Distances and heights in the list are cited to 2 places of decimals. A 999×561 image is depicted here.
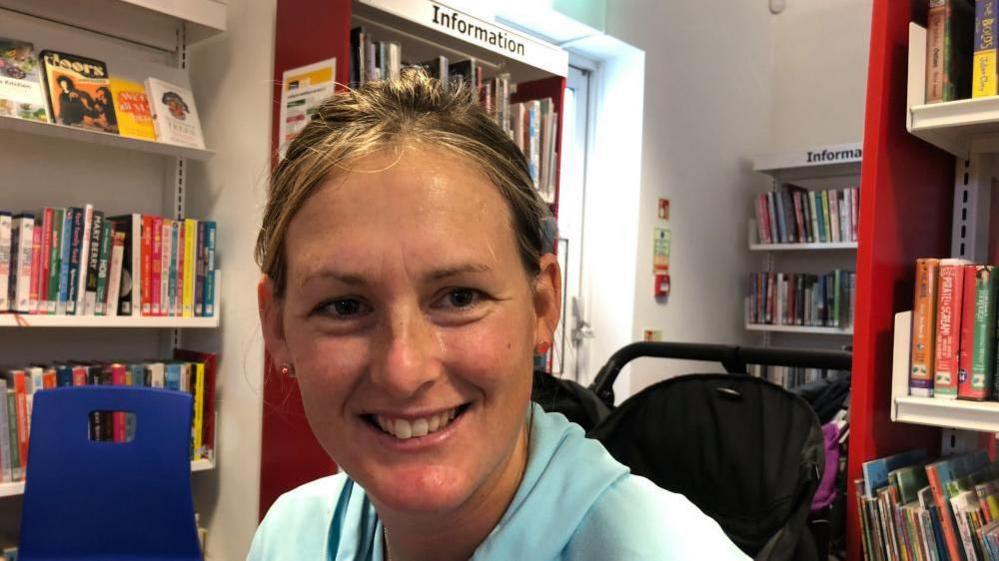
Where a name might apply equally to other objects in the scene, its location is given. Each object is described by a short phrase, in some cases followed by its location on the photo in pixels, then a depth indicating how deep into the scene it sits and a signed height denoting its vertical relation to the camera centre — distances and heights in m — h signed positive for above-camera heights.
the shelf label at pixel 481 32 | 2.16 +0.71
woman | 0.70 -0.08
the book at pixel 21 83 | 2.01 +0.44
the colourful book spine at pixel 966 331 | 1.39 -0.10
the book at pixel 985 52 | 1.42 +0.43
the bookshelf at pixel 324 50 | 2.14 +0.66
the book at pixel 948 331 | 1.40 -0.10
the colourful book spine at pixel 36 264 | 2.07 -0.05
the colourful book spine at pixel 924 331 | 1.43 -0.10
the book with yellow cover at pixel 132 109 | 2.27 +0.43
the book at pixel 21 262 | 2.04 -0.05
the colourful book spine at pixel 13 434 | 2.05 -0.52
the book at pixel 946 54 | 1.45 +0.44
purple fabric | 1.78 -0.49
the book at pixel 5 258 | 2.01 -0.04
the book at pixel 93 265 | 2.17 -0.05
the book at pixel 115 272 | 2.21 -0.07
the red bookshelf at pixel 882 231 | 1.44 +0.09
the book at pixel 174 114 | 2.34 +0.43
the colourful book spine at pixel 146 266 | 2.27 -0.05
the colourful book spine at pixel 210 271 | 2.42 -0.06
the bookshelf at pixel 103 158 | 2.23 +0.29
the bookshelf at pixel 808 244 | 3.99 +0.17
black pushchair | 1.41 -0.37
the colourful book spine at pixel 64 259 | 2.12 -0.03
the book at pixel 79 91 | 2.13 +0.45
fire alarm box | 3.90 -0.09
